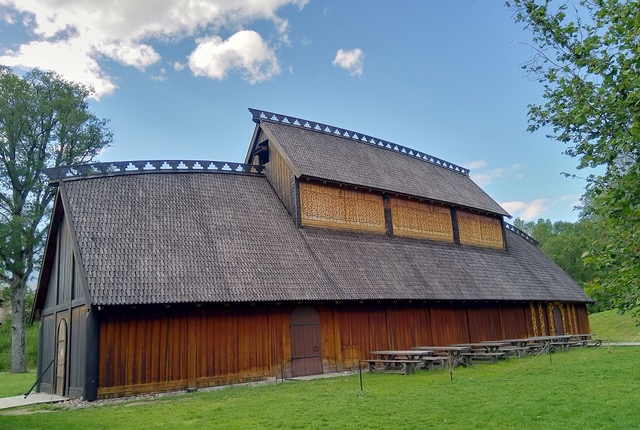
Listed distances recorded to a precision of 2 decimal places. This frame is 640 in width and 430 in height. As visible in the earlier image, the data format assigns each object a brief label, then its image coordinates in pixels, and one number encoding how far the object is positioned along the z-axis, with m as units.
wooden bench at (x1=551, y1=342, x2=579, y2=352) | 25.38
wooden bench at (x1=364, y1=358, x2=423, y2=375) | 17.95
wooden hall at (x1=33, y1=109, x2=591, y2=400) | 16.27
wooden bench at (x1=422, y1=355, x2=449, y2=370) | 18.38
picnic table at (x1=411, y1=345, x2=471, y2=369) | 19.11
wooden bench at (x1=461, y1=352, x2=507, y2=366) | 19.53
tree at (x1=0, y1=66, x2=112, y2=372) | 30.94
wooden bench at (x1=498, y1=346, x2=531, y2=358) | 21.64
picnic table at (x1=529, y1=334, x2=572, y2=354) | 24.39
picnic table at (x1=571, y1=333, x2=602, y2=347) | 27.67
